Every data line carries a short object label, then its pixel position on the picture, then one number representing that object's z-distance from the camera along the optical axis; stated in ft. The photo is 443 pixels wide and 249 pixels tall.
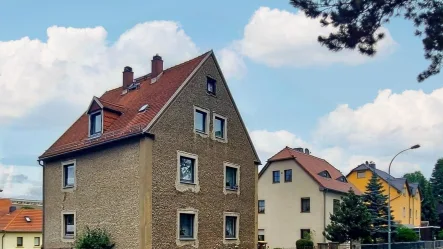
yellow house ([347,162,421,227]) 203.62
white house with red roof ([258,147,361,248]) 140.77
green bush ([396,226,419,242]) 148.46
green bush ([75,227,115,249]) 82.28
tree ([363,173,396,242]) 138.92
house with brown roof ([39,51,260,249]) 81.15
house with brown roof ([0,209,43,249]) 173.95
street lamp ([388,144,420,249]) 98.68
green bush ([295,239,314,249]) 128.07
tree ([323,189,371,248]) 118.73
